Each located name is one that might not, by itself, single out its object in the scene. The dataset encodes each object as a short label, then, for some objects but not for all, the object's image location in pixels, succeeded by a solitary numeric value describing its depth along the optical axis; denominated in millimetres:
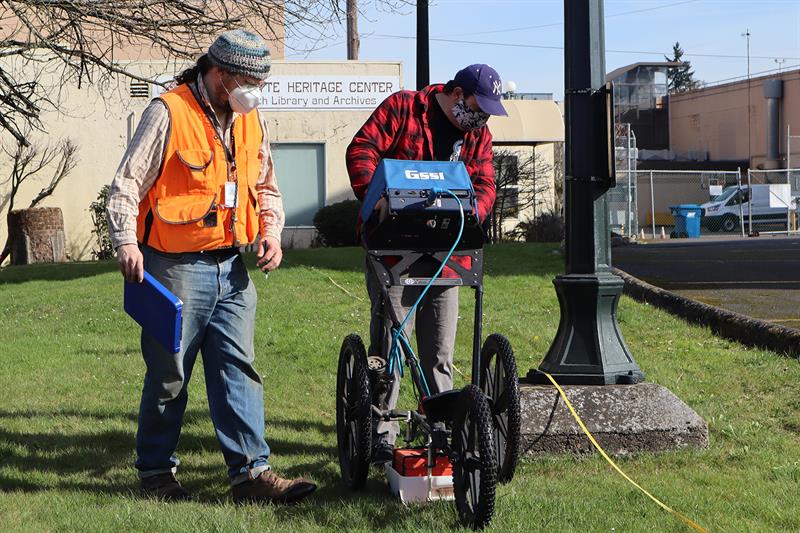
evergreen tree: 118438
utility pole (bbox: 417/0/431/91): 14602
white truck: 34625
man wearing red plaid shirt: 5355
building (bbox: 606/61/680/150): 63156
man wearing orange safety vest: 4980
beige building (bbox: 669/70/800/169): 56844
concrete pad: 5793
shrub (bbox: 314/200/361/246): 25344
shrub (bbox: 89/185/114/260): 27734
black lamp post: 6195
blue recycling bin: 35188
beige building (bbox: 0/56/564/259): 28000
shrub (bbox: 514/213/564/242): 31562
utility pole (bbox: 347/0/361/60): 29609
